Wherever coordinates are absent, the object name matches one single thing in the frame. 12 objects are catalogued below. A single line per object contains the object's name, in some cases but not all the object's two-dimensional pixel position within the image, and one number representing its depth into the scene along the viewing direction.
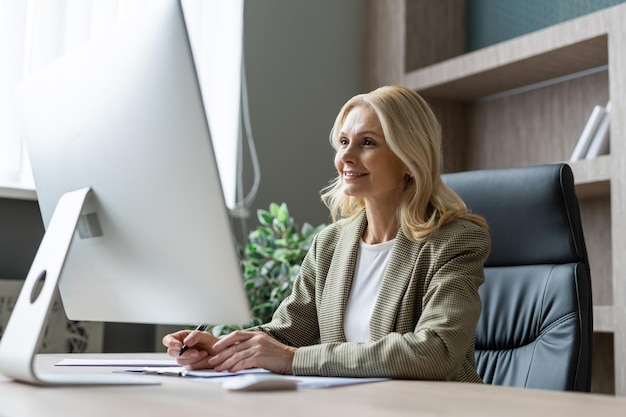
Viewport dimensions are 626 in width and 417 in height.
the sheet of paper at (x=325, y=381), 1.12
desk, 0.88
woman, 1.33
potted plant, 2.78
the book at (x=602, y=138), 2.81
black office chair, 1.67
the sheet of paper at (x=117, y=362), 1.43
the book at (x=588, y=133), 2.82
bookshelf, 2.69
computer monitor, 1.03
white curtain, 2.79
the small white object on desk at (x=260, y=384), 1.04
